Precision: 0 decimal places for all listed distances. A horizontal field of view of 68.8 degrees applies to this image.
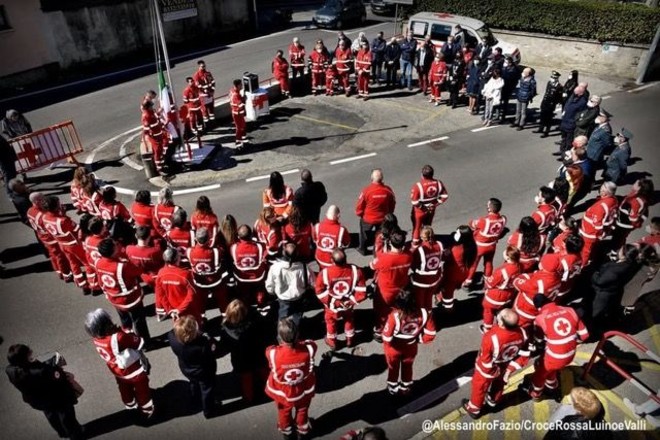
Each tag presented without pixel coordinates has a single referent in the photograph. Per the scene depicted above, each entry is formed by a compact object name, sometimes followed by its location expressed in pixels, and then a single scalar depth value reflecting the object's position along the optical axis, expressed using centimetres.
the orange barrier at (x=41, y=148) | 1257
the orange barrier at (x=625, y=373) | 625
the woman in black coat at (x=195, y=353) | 569
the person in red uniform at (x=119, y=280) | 673
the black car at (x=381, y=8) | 3237
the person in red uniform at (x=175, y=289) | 676
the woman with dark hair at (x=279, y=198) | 901
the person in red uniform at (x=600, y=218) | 846
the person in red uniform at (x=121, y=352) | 566
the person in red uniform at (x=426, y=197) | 914
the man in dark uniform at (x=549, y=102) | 1361
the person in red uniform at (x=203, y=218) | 814
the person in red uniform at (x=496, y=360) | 568
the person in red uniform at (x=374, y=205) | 896
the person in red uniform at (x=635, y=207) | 865
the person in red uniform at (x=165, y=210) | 834
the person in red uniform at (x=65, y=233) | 802
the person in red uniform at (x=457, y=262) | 755
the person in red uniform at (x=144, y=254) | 725
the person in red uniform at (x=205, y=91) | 1494
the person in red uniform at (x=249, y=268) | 728
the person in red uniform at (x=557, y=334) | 586
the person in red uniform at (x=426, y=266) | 718
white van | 1939
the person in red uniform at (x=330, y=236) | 773
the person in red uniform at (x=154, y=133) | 1170
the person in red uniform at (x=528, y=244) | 752
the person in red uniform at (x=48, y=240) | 809
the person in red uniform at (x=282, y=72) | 1719
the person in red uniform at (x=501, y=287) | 701
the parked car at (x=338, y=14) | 2873
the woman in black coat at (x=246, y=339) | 588
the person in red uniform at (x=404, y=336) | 590
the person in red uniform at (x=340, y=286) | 672
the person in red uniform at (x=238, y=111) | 1345
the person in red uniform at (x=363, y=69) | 1686
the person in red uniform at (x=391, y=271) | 697
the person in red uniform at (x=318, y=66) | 1777
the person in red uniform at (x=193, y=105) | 1401
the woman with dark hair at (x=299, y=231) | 805
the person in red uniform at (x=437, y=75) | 1670
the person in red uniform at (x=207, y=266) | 723
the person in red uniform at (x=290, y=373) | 545
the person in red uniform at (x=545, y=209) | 855
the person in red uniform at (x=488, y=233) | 812
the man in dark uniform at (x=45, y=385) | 530
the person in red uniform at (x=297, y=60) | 1806
